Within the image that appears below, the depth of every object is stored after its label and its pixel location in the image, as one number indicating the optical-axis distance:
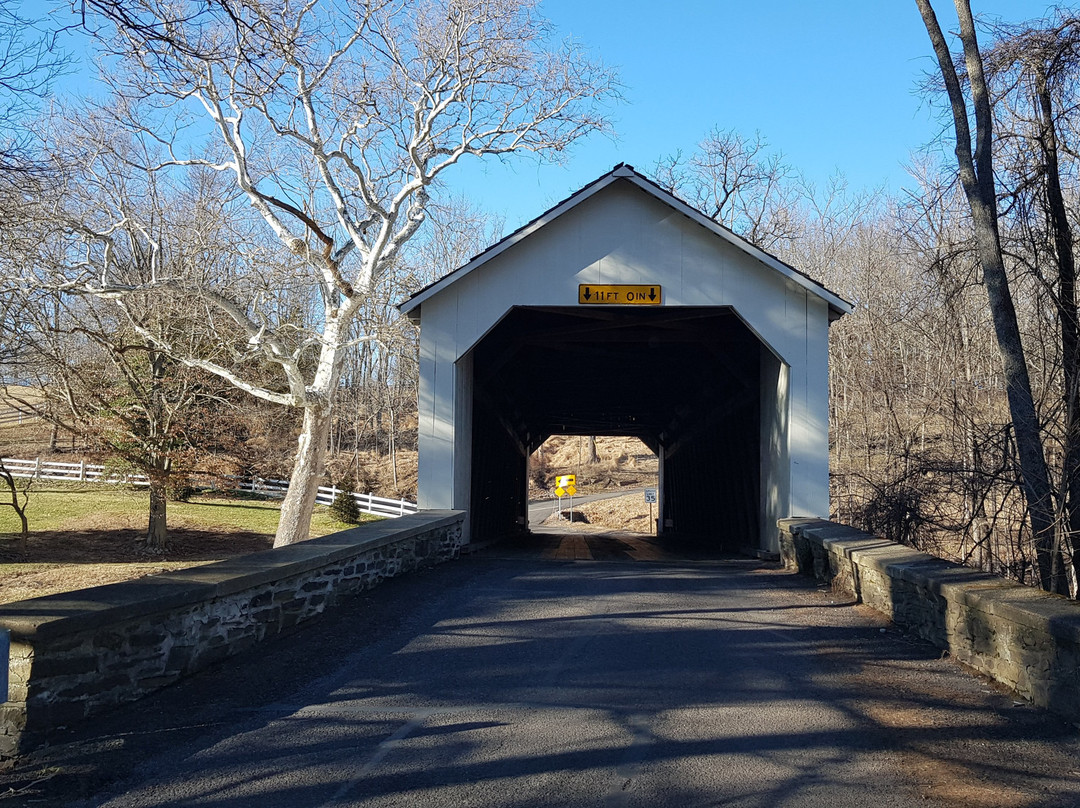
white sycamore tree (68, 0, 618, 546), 13.82
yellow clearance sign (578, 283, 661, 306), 12.18
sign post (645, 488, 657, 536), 31.58
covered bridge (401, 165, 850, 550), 12.06
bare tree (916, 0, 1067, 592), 6.97
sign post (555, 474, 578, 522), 37.38
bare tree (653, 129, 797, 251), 29.80
